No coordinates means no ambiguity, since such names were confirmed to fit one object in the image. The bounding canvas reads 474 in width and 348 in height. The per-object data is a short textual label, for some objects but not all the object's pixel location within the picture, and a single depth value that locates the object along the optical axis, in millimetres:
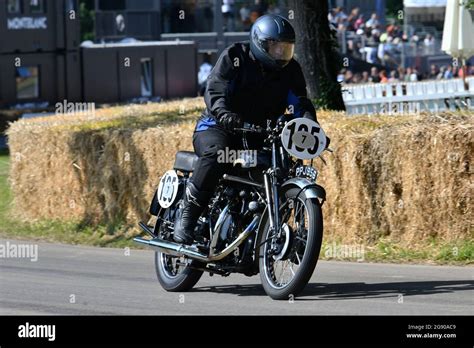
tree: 13492
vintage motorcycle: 7262
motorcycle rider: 7695
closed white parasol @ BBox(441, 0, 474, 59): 17609
